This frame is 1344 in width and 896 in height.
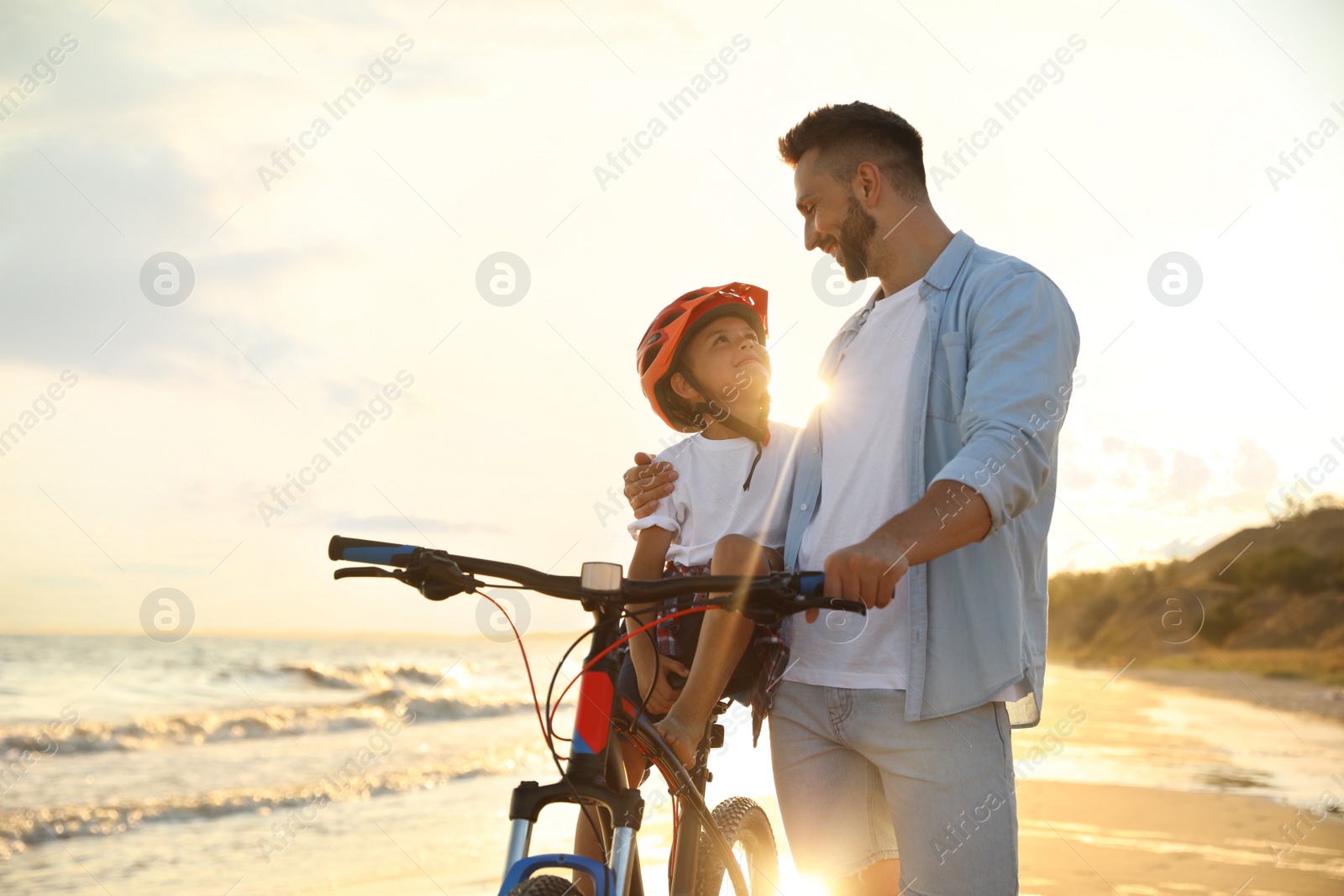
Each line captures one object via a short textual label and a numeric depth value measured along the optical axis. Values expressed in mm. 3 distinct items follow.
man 2037
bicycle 1678
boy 2498
